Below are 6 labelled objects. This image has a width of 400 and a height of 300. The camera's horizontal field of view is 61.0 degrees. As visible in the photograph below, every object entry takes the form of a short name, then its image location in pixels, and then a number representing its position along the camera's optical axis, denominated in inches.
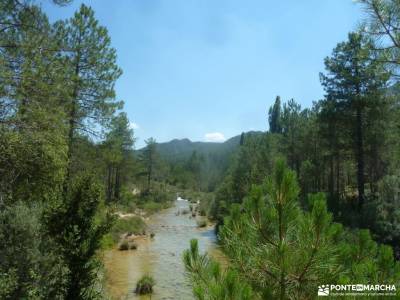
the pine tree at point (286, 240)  128.2
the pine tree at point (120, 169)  1859.3
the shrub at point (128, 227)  1035.9
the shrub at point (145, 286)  537.0
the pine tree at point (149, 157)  2746.1
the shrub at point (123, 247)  906.2
